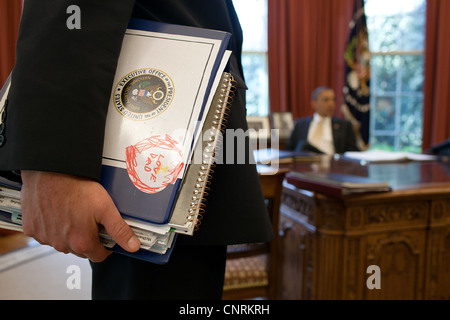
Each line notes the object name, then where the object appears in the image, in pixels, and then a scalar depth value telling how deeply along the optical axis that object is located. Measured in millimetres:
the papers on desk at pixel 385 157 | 2889
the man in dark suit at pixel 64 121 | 512
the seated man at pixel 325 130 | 4695
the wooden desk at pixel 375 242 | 1807
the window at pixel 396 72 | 5758
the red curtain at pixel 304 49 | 5371
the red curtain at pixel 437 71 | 5449
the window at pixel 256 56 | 5301
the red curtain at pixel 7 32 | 3292
